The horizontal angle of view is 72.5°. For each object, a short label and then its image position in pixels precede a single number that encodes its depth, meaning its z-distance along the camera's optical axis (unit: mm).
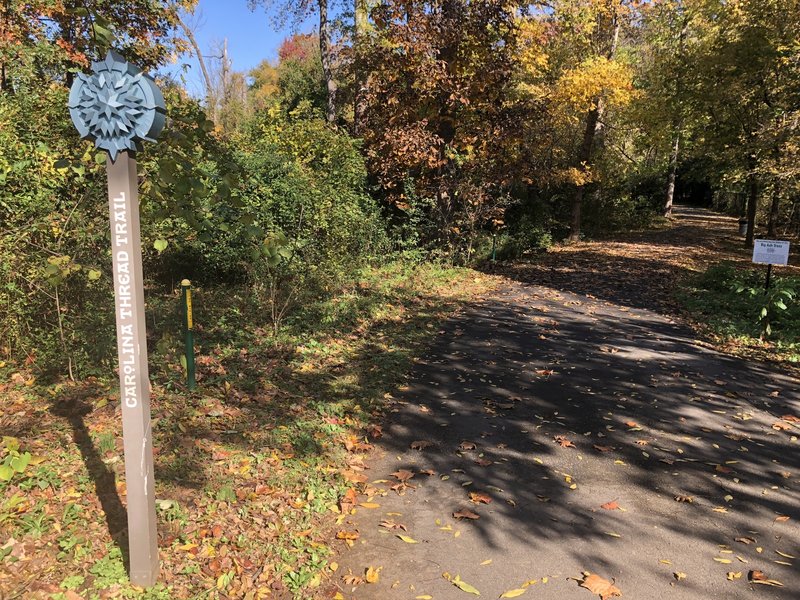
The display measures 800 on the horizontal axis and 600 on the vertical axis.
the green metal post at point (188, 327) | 5199
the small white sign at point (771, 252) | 8273
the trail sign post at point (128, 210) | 2434
